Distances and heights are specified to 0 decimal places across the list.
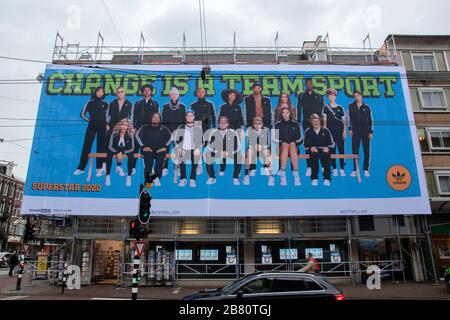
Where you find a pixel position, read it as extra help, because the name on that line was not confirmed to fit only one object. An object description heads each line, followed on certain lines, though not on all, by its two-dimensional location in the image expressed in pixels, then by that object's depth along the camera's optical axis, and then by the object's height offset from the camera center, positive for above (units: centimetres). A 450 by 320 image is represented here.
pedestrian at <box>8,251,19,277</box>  2373 +17
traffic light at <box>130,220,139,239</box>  1173 +109
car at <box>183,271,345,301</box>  794 -60
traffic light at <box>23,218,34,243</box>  1869 +156
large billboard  2009 +691
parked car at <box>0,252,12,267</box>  3797 +55
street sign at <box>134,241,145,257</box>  1197 +50
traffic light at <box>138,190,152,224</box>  1191 +185
